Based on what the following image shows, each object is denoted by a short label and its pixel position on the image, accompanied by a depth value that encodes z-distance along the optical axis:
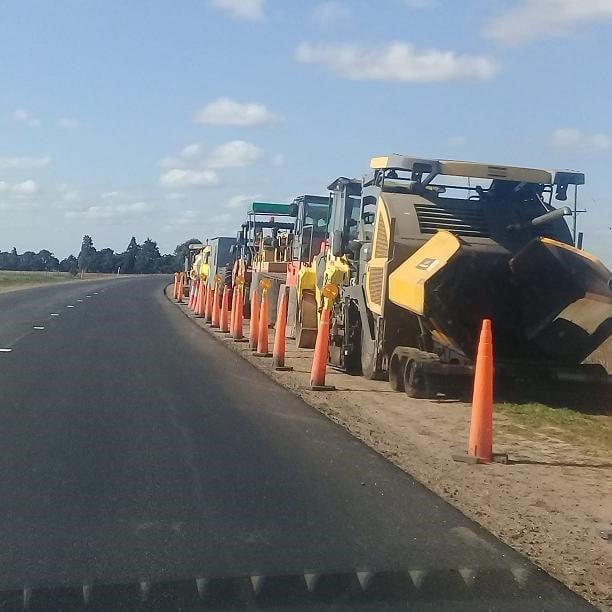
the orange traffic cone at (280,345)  16.12
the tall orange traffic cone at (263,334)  18.55
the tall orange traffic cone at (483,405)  9.07
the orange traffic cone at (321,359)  13.71
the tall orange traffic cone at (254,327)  19.82
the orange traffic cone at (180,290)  45.31
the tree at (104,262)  159.75
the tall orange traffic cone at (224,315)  25.30
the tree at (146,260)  162.00
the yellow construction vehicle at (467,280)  12.53
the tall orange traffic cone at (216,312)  27.28
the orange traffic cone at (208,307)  29.25
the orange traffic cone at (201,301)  32.41
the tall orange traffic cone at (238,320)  21.95
